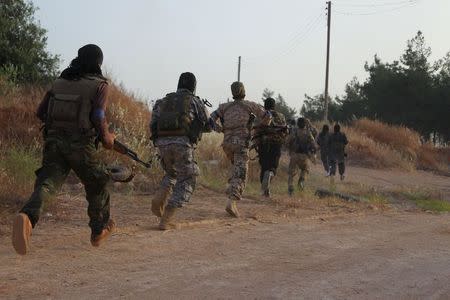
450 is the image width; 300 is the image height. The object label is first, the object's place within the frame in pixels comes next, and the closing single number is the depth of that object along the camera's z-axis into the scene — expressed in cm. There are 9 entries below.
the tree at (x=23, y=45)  1877
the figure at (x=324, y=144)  1900
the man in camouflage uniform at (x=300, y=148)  1288
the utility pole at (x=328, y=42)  3912
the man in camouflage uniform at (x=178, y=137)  684
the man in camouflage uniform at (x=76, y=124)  503
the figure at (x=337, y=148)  1825
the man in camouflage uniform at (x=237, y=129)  838
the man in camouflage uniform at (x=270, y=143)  1054
